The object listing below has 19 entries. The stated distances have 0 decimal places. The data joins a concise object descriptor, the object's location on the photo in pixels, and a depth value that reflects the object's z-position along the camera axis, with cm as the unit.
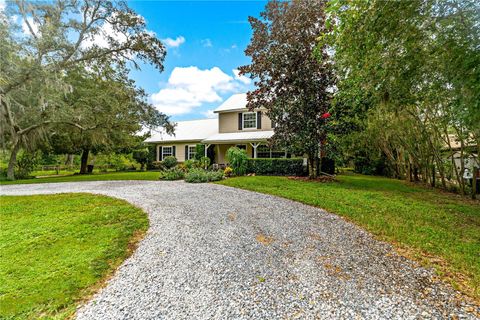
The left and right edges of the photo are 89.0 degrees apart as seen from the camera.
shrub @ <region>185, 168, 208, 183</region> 1155
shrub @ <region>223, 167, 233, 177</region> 1378
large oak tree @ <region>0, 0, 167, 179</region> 995
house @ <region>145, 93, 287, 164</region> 1733
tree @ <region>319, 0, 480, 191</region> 450
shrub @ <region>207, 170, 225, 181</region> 1195
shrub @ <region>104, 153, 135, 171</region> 2412
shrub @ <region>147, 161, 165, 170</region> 2198
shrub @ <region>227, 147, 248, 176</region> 1385
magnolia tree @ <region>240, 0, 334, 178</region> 1034
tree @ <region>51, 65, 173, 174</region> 1427
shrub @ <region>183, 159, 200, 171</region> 1545
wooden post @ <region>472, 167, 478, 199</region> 982
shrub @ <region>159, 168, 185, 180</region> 1290
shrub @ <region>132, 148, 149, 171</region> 2245
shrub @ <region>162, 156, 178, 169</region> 1867
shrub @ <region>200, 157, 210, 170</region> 1648
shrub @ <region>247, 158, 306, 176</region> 1357
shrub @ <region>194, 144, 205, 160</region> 1906
